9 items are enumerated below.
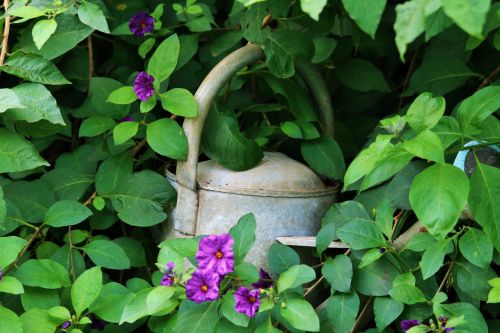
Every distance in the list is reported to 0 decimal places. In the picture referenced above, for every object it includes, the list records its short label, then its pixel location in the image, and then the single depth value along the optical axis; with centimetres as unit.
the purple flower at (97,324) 167
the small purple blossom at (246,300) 153
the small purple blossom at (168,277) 154
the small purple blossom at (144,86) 168
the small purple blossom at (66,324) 160
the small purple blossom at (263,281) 161
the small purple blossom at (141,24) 178
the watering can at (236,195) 167
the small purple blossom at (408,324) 157
